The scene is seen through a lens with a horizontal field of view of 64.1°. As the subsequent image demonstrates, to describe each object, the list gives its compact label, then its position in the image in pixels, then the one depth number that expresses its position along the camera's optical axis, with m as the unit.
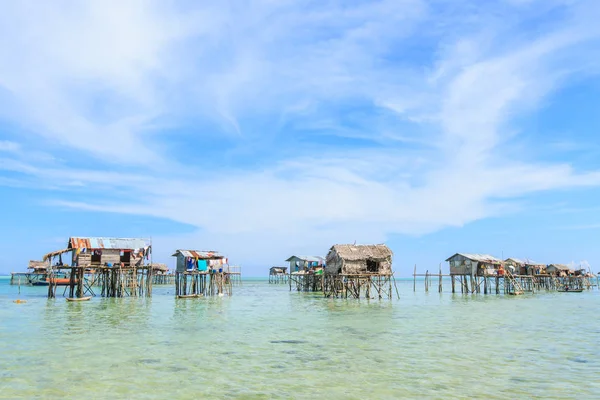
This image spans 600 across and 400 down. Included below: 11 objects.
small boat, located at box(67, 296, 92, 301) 37.25
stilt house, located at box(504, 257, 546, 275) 63.88
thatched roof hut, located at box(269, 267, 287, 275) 88.12
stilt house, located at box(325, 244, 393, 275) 43.28
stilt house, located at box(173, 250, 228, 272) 42.88
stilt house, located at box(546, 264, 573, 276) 69.61
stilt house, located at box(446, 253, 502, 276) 52.88
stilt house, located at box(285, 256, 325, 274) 65.62
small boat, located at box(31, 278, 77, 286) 67.57
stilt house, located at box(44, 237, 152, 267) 38.06
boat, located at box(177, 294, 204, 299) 42.16
